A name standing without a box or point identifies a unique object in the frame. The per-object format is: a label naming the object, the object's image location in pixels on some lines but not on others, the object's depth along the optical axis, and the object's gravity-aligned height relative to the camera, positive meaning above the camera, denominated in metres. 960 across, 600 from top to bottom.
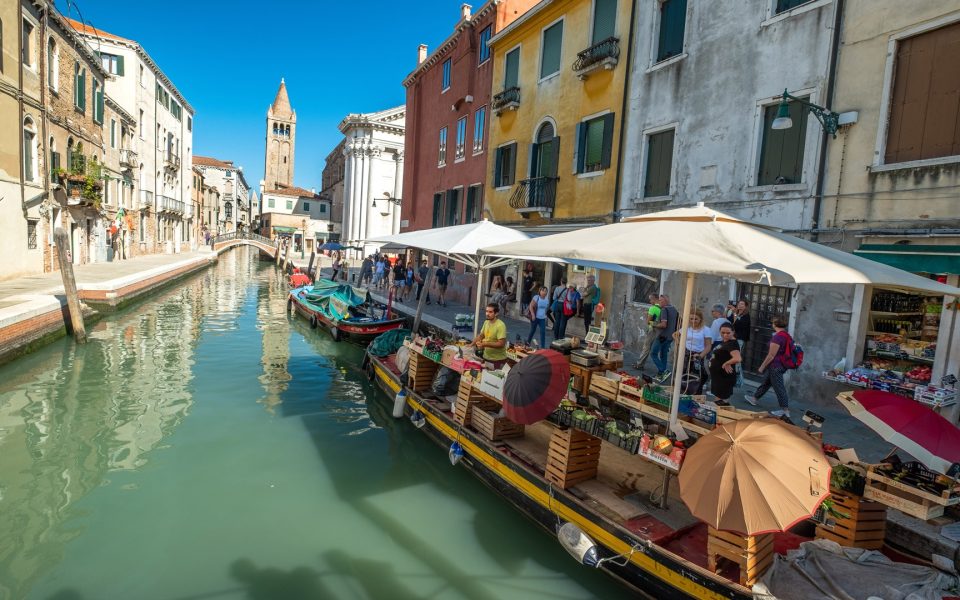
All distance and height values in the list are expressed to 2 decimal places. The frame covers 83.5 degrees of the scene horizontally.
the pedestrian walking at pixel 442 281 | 21.20 -1.23
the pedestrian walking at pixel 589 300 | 13.52 -1.00
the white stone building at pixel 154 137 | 33.38 +7.08
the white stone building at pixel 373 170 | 42.44 +6.04
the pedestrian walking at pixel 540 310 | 12.95 -1.29
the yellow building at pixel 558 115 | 13.94 +4.21
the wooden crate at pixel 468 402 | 7.73 -2.17
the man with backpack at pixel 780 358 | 8.01 -1.26
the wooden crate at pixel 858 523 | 4.68 -2.13
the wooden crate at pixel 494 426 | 7.18 -2.33
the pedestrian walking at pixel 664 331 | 10.45 -1.26
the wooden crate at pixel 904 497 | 4.27 -1.74
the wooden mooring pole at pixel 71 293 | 14.05 -1.81
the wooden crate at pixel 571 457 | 5.81 -2.17
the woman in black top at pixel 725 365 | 7.28 -1.31
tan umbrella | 3.71 -1.47
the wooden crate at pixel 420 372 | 9.59 -2.20
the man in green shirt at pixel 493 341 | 8.25 -1.33
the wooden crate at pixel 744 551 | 4.17 -2.22
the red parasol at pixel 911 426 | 4.28 -1.18
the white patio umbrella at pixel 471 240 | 9.11 +0.19
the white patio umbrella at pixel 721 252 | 4.27 +0.14
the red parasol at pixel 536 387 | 5.76 -1.41
